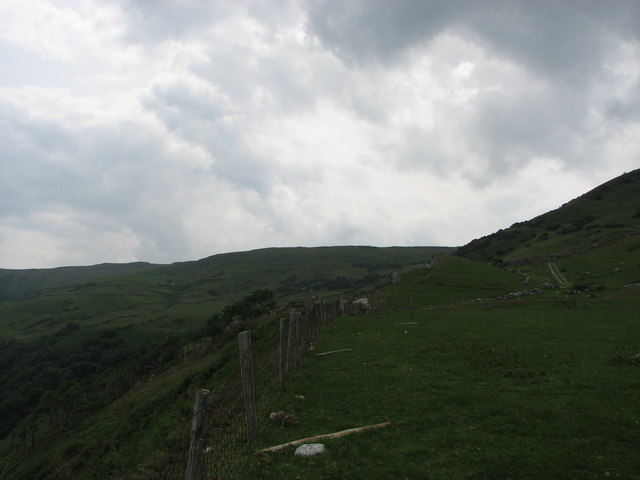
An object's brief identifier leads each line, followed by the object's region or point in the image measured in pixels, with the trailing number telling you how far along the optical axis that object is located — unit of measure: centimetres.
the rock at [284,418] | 1168
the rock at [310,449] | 938
